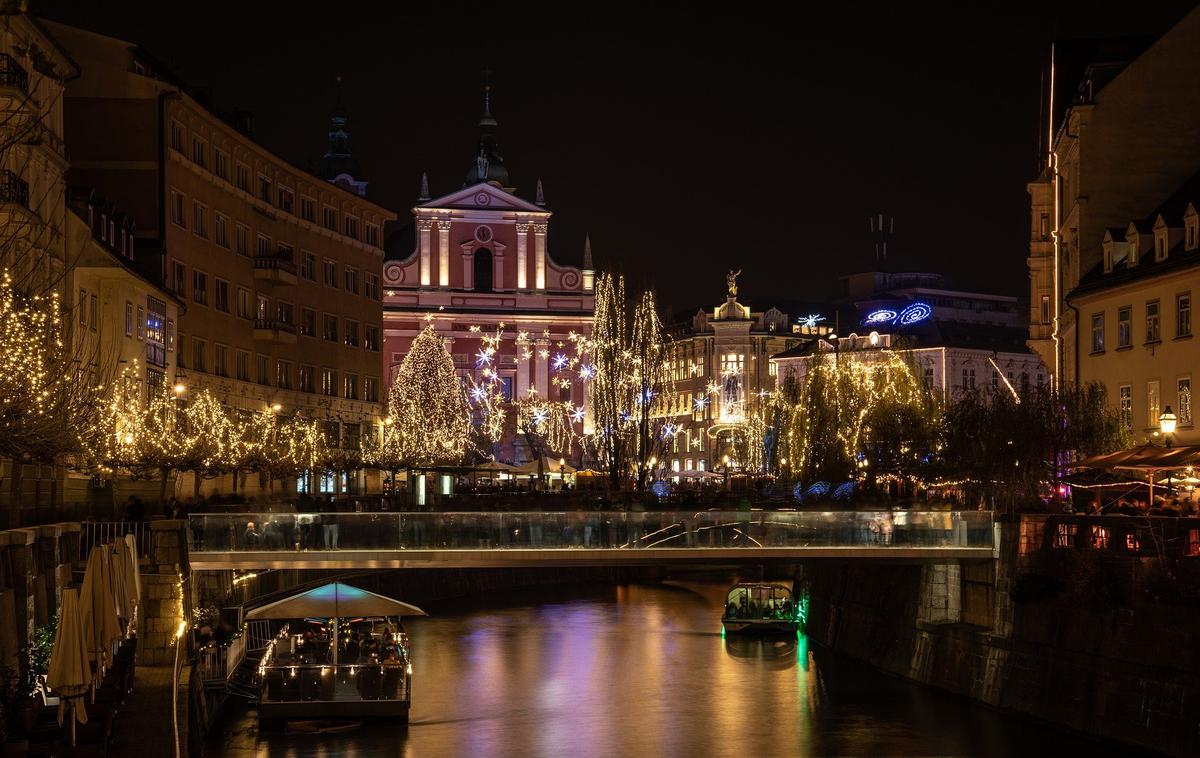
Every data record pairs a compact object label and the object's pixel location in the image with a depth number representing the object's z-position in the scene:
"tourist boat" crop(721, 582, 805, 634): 75.38
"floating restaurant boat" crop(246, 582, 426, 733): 50.94
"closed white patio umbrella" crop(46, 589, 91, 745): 31.86
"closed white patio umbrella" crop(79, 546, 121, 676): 36.47
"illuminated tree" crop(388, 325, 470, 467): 106.07
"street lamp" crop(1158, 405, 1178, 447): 49.92
